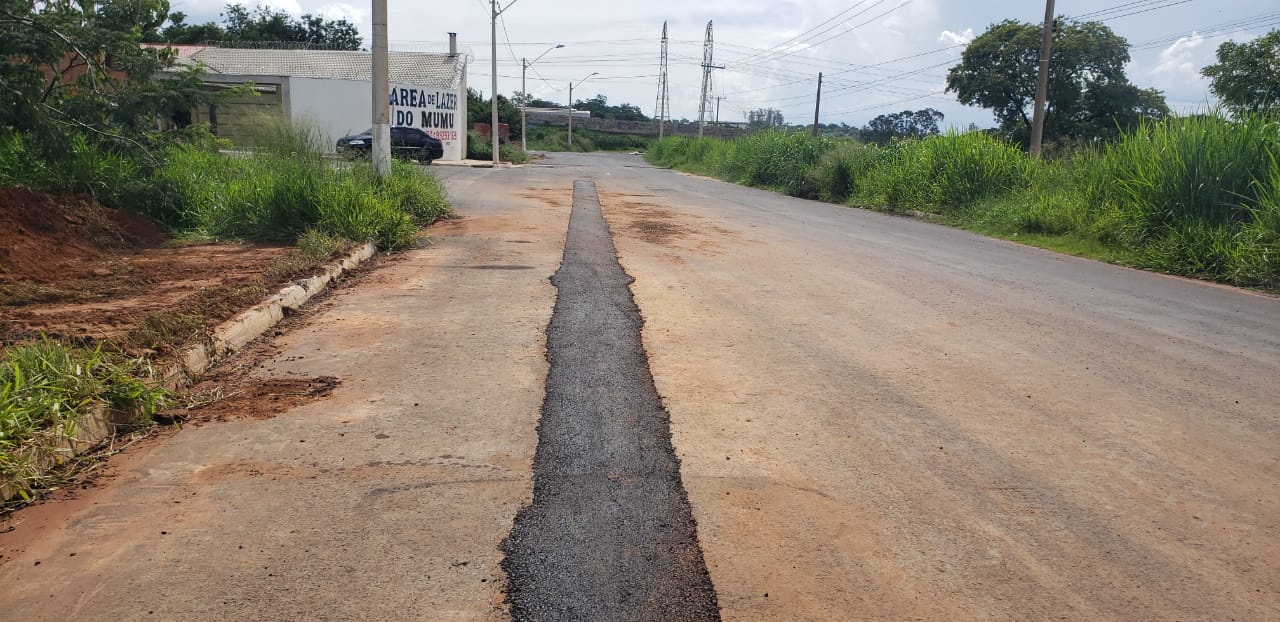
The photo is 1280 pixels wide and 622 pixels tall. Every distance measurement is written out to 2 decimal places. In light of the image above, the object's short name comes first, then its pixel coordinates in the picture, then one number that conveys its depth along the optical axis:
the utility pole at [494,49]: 39.28
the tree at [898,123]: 64.06
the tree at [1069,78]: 45.03
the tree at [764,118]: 93.97
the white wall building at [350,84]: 40.06
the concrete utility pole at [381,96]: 12.23
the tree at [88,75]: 9.57
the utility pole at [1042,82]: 21.34
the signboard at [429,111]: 42.19
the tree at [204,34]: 57.45
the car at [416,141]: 35.12
